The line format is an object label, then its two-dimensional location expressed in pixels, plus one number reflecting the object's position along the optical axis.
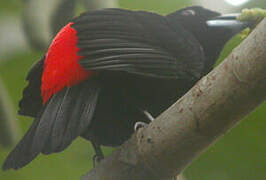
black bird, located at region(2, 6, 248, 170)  2.67
